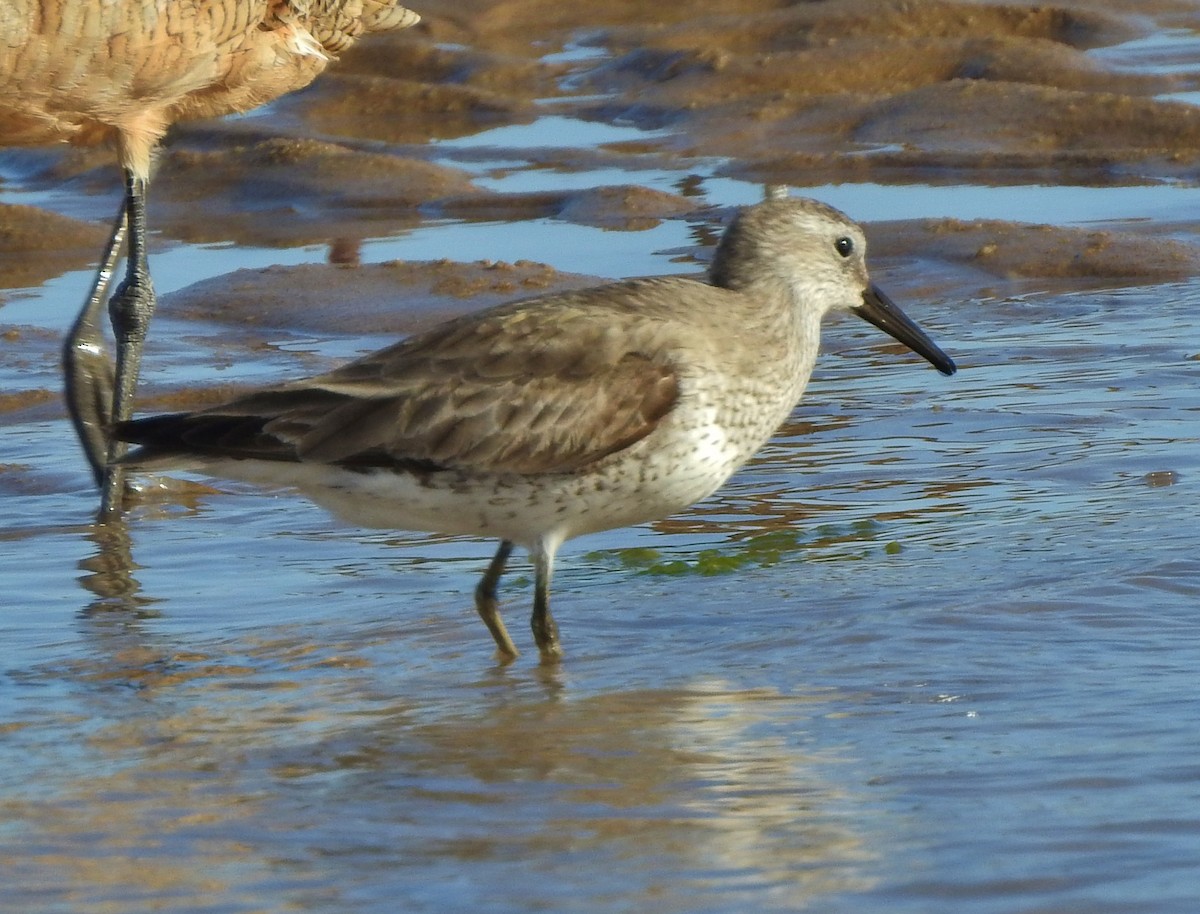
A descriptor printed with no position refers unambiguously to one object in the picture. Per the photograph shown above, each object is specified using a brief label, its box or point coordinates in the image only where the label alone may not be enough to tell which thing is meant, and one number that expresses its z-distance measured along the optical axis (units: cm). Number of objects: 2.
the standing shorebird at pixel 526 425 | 1108
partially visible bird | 1527
